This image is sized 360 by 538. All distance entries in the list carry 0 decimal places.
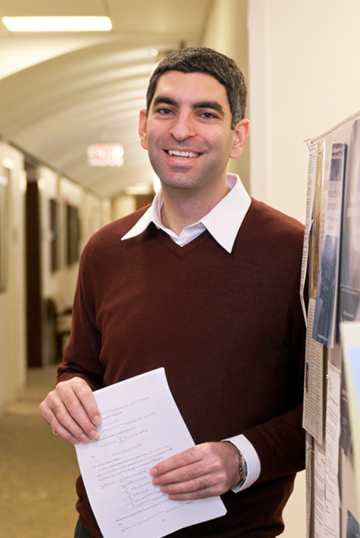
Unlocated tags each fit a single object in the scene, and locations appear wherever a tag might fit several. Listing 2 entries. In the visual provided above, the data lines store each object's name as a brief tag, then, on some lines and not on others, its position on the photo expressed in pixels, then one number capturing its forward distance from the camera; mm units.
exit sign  9484
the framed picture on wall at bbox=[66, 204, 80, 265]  11578
